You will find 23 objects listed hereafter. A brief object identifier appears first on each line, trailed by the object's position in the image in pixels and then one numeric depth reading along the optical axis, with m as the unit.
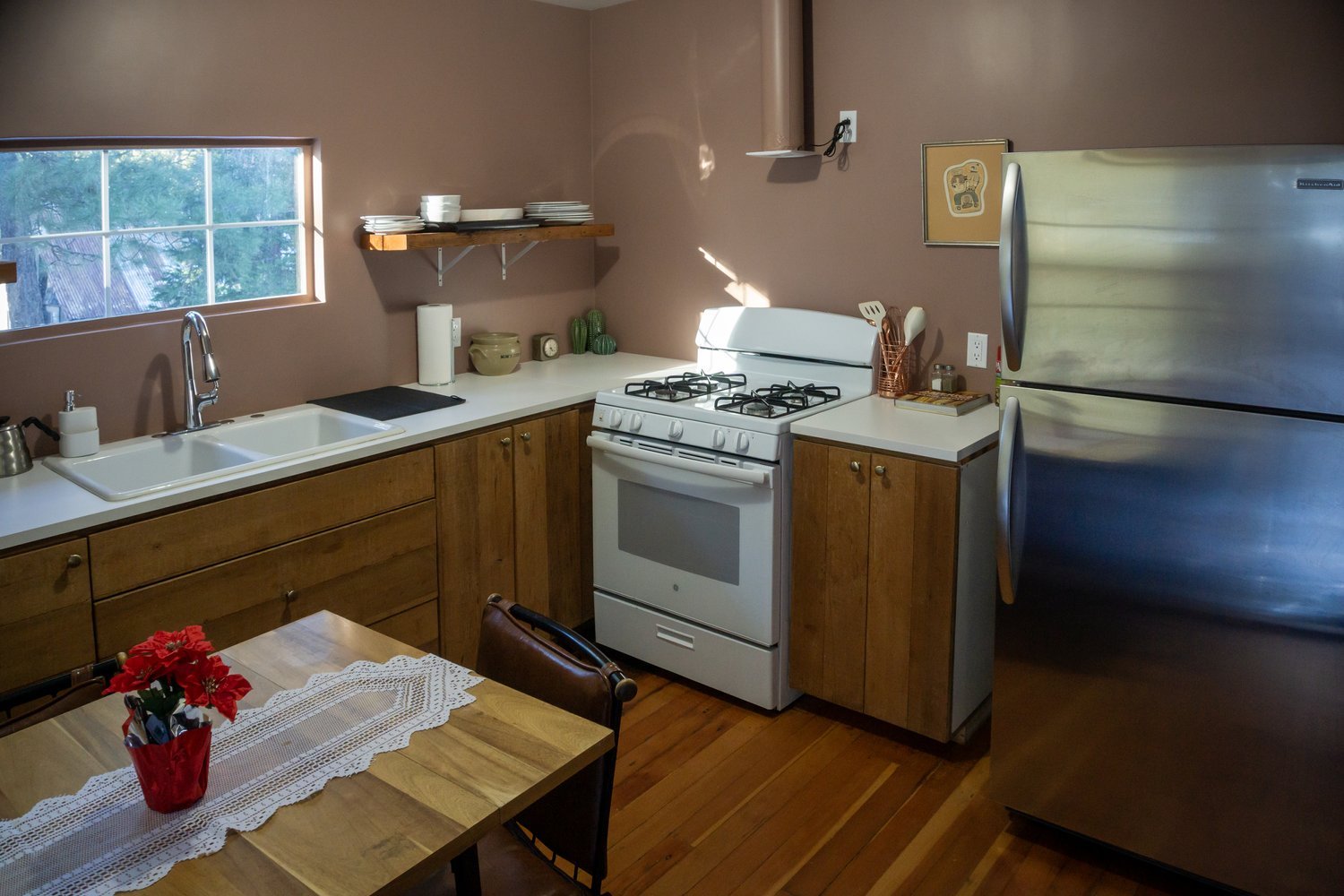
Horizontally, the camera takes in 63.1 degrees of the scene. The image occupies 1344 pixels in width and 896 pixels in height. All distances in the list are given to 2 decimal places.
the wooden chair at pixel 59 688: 1.83
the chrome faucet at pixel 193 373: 3.04
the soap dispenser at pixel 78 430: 2.82
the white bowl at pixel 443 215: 3.63
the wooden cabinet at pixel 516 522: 3.36
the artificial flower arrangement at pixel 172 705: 1.47
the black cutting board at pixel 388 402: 3.39
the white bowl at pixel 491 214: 3.77
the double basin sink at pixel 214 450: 2.82
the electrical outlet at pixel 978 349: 3.49
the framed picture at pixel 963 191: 3.38
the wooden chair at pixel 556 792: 1.81
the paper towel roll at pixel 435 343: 3.77
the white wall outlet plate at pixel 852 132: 3.66
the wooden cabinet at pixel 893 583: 3.00
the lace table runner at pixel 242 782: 1.42
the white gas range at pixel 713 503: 3.27
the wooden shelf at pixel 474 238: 3.46
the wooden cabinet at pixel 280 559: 2.55
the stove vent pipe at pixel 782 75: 3.60
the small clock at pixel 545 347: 4.34
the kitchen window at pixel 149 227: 2.90
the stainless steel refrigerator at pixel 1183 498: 2.23
